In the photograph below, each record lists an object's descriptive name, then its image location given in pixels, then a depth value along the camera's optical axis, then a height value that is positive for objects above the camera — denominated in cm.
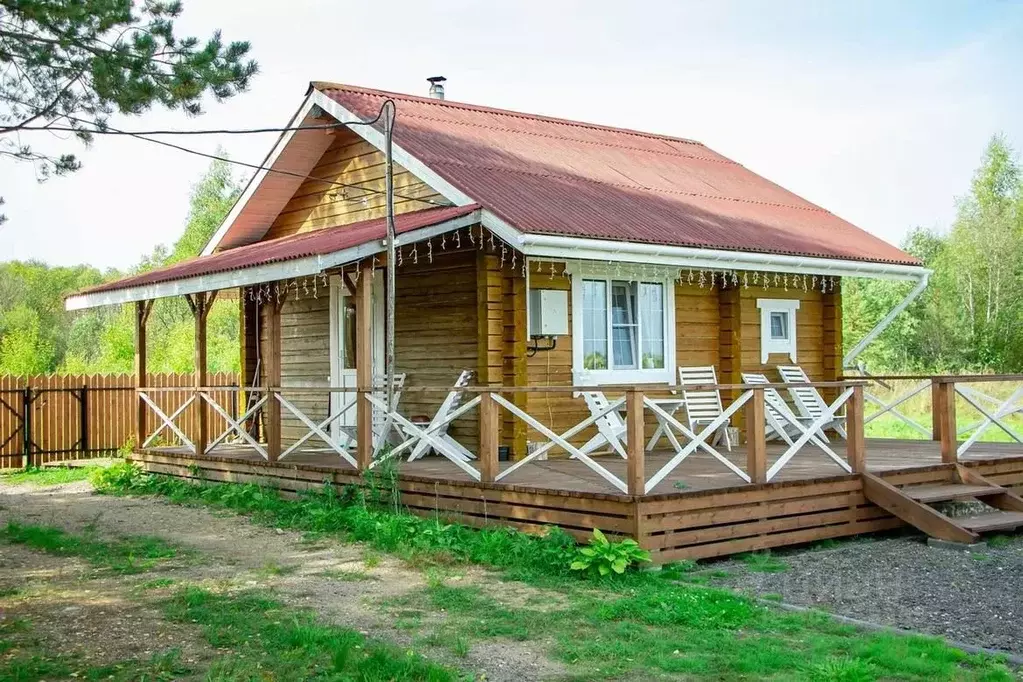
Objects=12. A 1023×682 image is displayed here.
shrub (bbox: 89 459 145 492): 1450 -149
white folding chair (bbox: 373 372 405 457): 1106 -66
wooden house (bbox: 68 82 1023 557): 1095 +97
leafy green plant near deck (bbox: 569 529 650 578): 826 -150
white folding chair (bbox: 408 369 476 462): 1127 -68
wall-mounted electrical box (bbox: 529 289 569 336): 1171 +50
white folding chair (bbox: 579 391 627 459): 1002 -66
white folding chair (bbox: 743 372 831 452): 1001 -60
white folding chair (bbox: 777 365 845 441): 1369 -51
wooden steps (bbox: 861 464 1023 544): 977 -141
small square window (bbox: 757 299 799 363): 1432 +40
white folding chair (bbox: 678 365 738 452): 1274 -53
